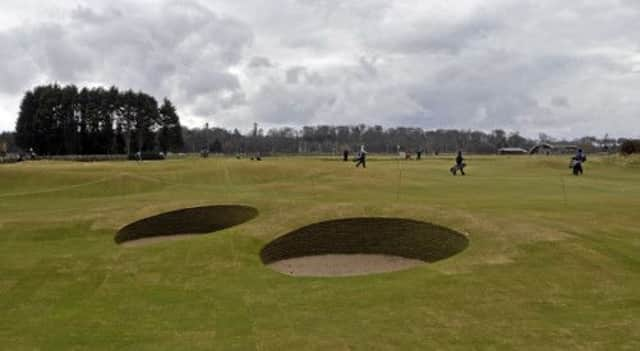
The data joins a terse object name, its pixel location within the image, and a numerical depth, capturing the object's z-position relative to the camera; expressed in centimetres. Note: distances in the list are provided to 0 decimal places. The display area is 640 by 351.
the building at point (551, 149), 15190
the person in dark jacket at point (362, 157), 5525
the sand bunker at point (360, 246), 2317
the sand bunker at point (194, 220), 2884
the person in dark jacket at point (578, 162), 5088
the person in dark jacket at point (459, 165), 5038
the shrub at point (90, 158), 9444
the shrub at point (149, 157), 9482
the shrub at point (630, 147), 7428
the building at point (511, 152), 14645
